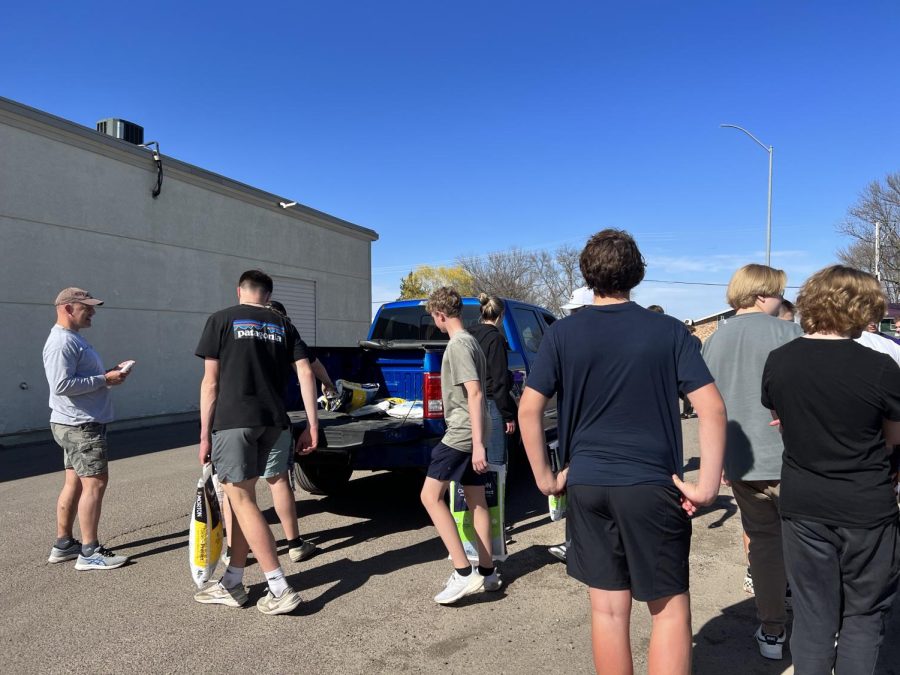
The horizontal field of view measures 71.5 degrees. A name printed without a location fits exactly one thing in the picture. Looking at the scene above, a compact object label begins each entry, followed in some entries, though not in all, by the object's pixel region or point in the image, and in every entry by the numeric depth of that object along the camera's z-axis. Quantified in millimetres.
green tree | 53594
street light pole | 23484
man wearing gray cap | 4160
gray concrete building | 9781
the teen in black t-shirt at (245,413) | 3523
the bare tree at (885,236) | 36344
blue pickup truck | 4656
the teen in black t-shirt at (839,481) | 2207
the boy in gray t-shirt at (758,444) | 2959
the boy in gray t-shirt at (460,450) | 3590
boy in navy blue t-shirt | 2117
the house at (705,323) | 42881
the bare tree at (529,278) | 51062
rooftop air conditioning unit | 12656
